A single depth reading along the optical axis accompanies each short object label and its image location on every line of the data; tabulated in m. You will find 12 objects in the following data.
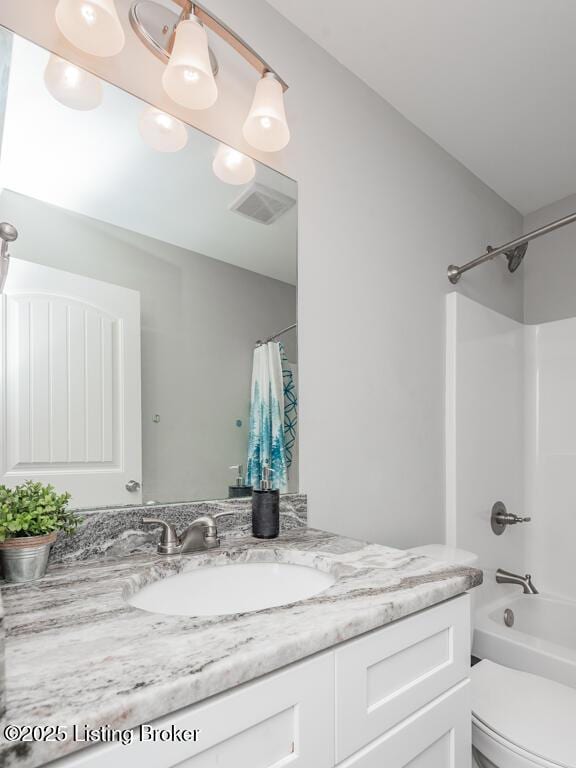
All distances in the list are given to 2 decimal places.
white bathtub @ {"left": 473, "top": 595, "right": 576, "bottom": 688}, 1.53
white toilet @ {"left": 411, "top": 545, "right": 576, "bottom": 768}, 1.05
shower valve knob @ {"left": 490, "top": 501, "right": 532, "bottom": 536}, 2.22
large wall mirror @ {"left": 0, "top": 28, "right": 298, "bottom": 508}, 0.95
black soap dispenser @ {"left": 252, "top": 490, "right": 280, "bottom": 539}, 1.18
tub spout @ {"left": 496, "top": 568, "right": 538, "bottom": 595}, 2.09
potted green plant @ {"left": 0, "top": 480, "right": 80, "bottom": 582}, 0.79
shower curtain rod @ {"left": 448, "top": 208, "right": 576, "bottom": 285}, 1.92
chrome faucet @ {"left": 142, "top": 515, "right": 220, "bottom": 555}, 1.03
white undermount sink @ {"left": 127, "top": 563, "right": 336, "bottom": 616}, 0.90
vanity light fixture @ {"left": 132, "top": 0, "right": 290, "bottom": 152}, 1.08
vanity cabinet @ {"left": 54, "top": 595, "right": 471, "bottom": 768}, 0.54
